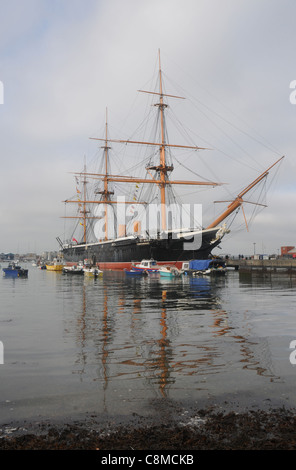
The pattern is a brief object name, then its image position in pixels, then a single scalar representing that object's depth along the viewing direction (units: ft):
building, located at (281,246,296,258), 444.55
